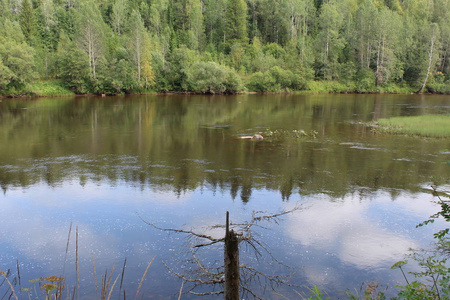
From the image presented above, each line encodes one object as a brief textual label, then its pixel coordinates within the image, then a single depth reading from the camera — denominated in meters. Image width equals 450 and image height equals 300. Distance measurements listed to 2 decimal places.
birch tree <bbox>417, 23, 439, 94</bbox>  78.06
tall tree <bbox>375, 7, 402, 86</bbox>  77.19
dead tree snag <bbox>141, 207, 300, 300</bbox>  5.47
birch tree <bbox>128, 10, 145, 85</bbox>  67.81
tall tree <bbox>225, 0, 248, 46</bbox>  95.81
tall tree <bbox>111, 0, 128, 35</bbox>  92.75
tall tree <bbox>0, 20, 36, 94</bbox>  53.22
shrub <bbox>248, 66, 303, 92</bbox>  75.12
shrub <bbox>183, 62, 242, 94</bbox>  68.06
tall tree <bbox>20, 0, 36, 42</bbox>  74.62
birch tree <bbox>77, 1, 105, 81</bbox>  64.19
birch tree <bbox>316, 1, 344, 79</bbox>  82.44
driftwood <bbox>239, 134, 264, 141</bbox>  24.48
